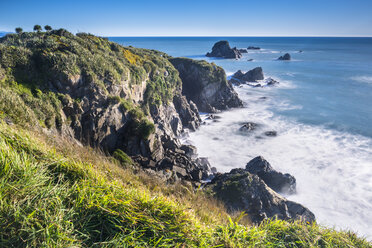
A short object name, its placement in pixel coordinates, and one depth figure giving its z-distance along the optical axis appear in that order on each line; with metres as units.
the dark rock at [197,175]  17.08
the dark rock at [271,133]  29.23
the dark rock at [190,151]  21.77
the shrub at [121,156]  14.01
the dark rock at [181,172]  16.05
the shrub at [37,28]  21.81
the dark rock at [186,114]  30.80
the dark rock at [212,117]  35.51
